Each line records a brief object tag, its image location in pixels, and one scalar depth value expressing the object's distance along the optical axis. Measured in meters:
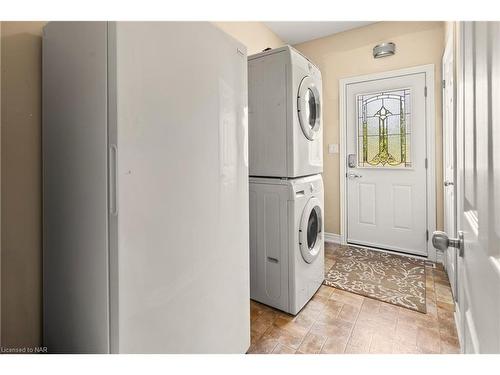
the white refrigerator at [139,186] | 0.79
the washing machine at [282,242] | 1.83
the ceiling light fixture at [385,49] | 2.89
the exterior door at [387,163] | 2.88
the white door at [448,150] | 2.14
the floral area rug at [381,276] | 2.09
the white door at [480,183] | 0.43
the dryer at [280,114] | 1.80
